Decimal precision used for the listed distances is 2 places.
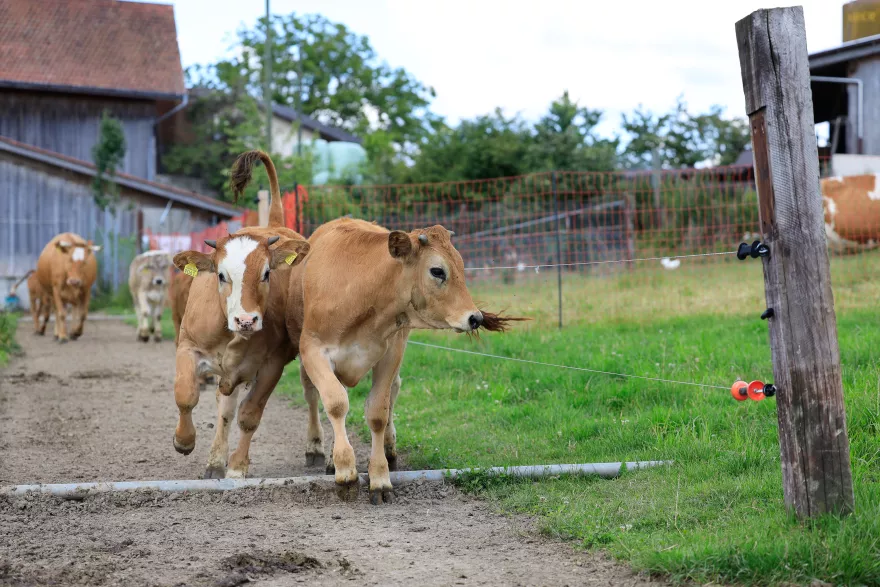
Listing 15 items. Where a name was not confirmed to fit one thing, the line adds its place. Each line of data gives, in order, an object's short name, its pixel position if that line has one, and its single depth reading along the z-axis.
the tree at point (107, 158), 25.69
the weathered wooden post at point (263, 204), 12.36
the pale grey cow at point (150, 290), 16.56
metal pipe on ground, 5.91
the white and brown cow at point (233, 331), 6.53
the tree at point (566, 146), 30.55
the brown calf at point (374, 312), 6.00
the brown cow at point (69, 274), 17.45
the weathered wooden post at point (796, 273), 4.50
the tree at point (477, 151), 31.69
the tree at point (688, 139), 35.81
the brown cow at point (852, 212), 14.07
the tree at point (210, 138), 44.69
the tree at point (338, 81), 58.72
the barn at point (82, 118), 26.83
